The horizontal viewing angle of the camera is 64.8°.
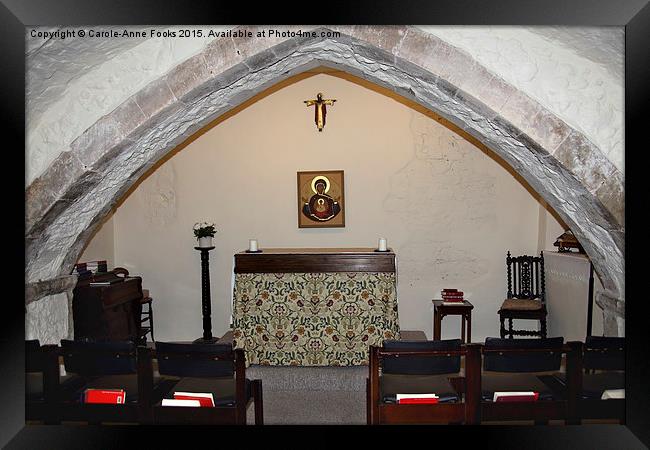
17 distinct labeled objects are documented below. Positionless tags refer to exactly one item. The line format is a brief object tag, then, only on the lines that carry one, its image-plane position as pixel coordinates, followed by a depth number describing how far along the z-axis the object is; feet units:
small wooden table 16.11
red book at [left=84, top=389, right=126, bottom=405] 8.42
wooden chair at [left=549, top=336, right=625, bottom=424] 7.88
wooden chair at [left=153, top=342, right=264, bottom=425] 8.06
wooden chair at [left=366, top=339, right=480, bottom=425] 8.00
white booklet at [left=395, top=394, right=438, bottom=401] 8.36
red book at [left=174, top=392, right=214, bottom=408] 8.45
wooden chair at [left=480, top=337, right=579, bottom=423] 7.98
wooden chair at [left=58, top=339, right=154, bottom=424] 8.11
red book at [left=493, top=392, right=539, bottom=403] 8.18
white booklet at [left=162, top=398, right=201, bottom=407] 8.31
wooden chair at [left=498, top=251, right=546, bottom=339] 15.80
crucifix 17.04
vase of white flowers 17.52
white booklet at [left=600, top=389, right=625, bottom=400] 7.91
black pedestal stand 17.56
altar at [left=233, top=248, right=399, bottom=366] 13.65
